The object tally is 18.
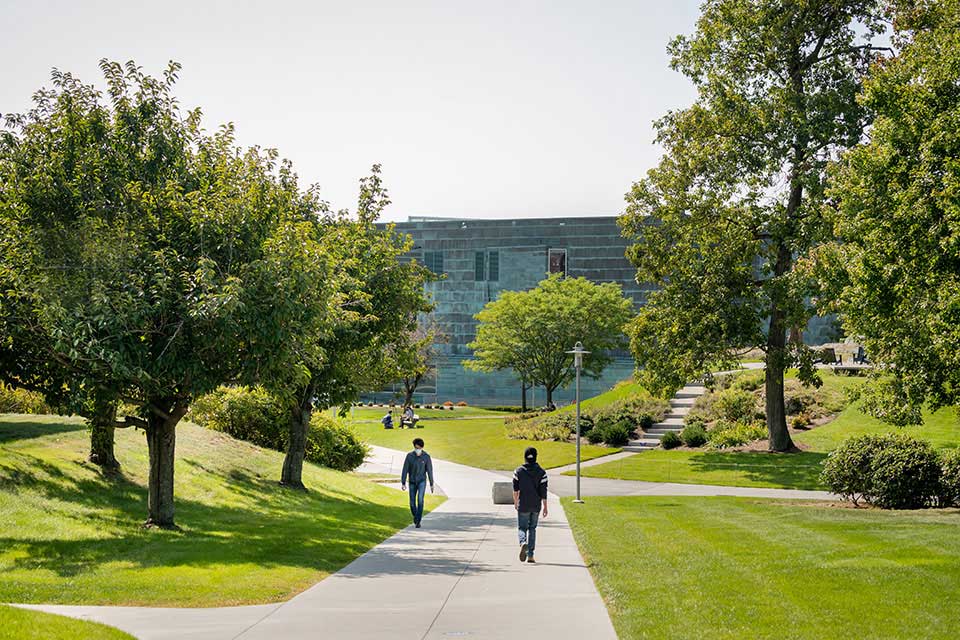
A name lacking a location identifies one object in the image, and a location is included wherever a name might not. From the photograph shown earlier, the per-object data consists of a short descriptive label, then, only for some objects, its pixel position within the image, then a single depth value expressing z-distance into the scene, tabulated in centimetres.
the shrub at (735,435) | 3909
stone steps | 4294
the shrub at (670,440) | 4112
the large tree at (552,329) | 6850
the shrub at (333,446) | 3478
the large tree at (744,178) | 3334
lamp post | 2691
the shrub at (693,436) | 4056
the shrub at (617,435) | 4321
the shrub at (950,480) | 2127
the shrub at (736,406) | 4303
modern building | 9912
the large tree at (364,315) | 2492
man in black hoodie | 1488
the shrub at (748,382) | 4678
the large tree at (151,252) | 1505
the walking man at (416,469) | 2025
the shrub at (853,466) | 2258
